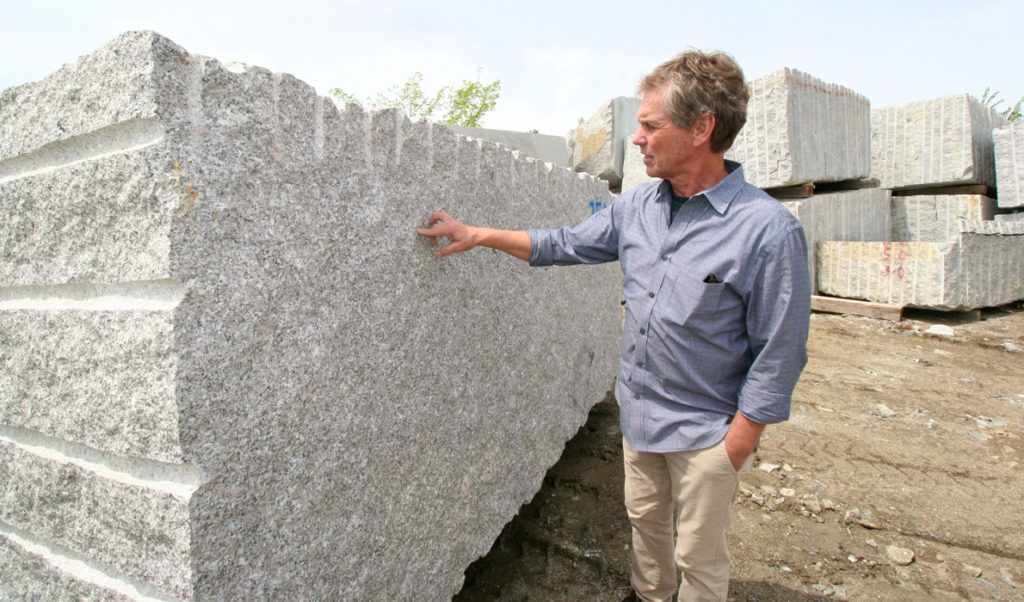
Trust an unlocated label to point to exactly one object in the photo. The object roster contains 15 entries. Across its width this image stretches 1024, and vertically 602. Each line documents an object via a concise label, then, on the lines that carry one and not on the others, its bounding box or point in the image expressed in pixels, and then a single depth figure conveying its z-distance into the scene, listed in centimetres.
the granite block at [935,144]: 679
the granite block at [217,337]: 107
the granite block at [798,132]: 578
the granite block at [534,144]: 714
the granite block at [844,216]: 627
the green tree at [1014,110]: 1397
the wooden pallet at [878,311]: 594
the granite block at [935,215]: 695
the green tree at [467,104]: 2181
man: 149
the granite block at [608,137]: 734
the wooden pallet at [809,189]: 623
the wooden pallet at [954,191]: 713
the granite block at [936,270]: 567
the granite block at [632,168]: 709
